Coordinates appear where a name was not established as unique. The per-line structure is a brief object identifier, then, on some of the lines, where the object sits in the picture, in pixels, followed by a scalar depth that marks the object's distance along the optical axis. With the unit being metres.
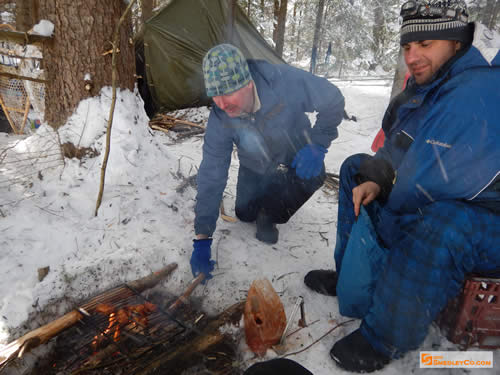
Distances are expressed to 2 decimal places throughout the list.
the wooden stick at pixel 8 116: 4.04
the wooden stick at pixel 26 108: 3.99
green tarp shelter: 6.32
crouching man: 2.03
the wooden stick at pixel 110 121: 2.34
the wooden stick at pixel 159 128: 5.93
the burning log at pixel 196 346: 1.48
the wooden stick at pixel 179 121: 6.17
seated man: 1.28
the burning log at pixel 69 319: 1.40
